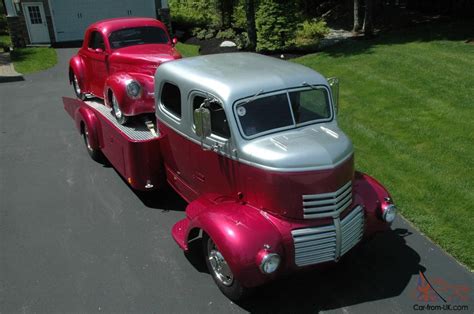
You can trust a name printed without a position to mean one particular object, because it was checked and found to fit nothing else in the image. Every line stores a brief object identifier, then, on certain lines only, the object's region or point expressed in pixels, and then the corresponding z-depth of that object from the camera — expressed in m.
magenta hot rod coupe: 7.10
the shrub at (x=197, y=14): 22.64
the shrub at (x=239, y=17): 20.91
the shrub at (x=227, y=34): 19.62
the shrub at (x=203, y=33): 20.47
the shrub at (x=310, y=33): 17.28
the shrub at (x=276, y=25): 15.69
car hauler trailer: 6.45
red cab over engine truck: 4.48
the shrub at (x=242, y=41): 17.24
